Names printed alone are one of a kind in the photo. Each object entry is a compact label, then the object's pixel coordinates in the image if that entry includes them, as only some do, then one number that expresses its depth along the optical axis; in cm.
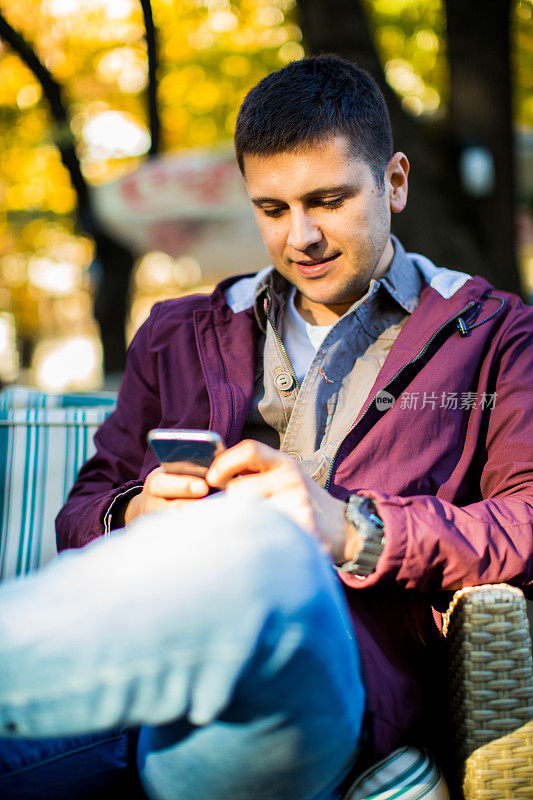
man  127
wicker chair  163
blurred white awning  696
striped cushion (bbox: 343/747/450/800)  159
